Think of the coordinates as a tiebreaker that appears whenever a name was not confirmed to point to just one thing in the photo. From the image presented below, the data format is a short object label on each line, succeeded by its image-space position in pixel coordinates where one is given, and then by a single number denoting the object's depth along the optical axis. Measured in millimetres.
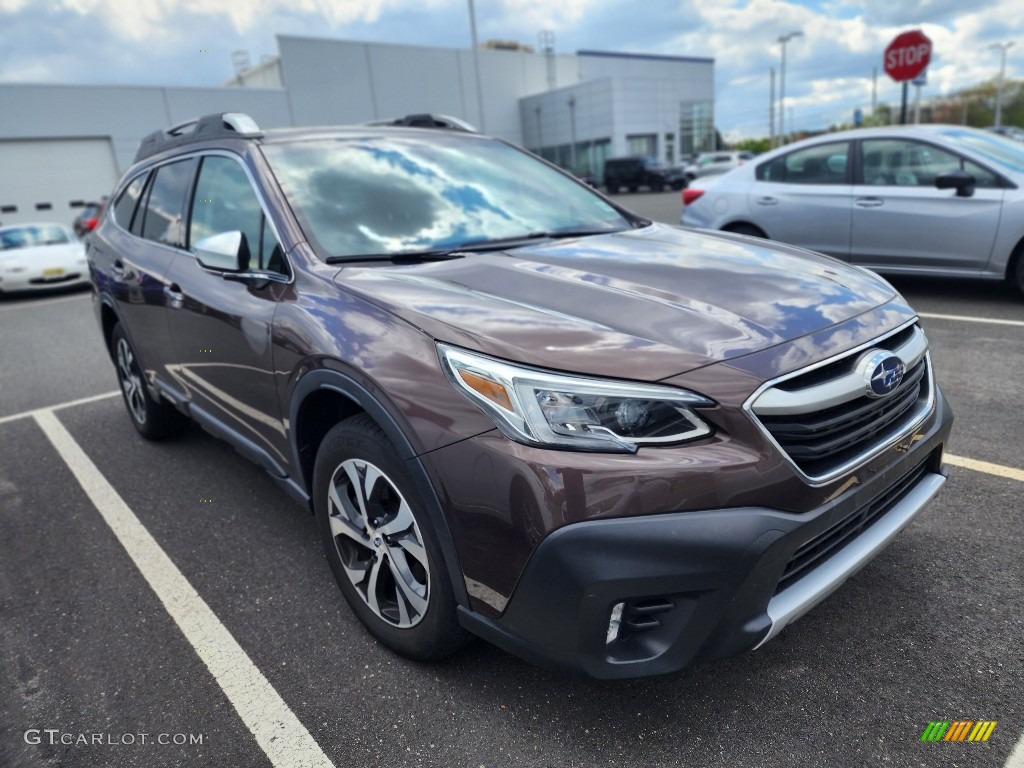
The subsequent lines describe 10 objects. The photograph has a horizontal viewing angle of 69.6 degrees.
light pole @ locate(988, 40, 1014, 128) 61384
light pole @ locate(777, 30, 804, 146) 54491
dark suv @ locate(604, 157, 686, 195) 35438
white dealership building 34812
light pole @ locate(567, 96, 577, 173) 50625
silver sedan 6082
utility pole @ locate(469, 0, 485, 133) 37469
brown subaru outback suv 1729
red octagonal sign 13086
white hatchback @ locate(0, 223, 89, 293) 12500
